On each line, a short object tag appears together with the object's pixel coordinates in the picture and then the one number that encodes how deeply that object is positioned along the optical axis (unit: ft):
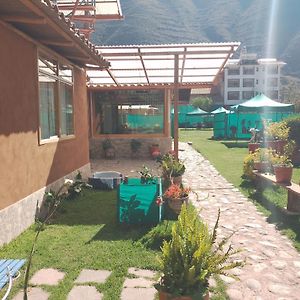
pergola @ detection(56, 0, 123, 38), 41.47
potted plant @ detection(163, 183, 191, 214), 22.70
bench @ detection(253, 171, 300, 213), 23.05
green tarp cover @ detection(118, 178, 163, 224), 20.88
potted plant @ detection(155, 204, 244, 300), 10.83
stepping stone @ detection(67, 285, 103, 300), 13.23
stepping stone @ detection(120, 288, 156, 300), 13.26
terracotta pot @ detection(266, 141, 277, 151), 50.74
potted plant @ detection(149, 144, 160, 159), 53.65
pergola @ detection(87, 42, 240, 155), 30.53
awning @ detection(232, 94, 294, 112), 71.61
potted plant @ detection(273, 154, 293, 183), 25.36
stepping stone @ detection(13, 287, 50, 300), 13.19
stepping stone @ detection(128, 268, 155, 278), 14.97
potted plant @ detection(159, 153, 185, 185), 30.50
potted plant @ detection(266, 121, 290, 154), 50.42
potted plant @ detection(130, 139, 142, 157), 55.72
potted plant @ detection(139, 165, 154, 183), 24.23
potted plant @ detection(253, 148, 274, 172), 31.42
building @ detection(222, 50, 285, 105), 345.92
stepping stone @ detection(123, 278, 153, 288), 14.06
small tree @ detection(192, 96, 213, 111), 246.78
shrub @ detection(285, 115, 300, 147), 51.38
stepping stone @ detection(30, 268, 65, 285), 14.38
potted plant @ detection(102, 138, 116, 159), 55.11
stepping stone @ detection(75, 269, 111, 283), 14.49
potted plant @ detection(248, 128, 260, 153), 47.26
